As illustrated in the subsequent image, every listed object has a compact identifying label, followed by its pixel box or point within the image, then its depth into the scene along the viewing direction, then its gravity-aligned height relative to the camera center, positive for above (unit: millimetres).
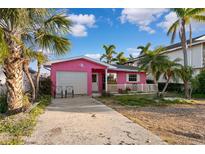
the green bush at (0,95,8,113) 6817 -1052
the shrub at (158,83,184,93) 16040 -678
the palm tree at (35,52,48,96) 7763 +1256
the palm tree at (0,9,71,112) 5200 +1960
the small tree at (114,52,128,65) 29604 +4623
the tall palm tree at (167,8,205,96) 12958 +5590
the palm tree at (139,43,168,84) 10042 +1221
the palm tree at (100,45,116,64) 30036 +5684
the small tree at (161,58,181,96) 10093 +798
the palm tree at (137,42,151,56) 22942 +5115
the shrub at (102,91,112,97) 12570 -1054
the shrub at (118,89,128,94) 14610 -947
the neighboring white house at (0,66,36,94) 8374 -120
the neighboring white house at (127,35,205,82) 15326 +2928
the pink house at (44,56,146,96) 12739 +763
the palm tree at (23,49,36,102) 6155 +1175
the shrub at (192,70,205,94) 13483 -294
